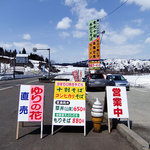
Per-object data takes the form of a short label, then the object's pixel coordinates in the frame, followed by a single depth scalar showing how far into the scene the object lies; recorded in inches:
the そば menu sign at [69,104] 177.2
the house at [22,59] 4603.8
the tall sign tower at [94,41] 935.3
